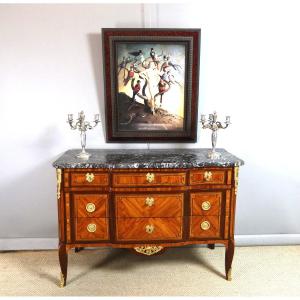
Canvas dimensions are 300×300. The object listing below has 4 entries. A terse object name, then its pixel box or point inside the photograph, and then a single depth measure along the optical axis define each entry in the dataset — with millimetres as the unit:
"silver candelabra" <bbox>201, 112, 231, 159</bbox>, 2691
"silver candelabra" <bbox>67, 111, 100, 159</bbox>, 2654
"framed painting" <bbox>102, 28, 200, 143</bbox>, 2816
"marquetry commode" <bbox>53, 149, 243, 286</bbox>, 2443
